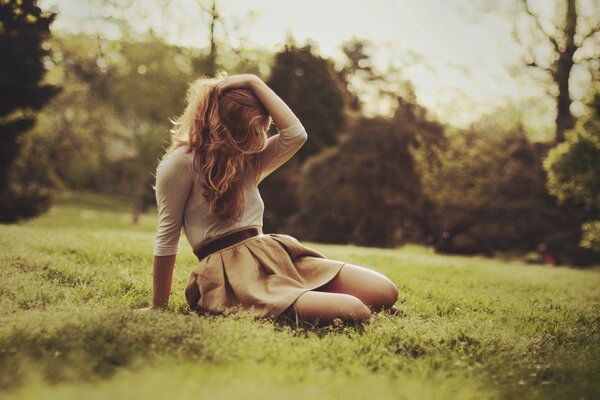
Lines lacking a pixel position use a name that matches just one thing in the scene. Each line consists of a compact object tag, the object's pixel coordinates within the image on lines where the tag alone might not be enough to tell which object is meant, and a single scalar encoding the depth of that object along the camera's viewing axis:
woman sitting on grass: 3.58
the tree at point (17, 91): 15.53
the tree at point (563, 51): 19.25
